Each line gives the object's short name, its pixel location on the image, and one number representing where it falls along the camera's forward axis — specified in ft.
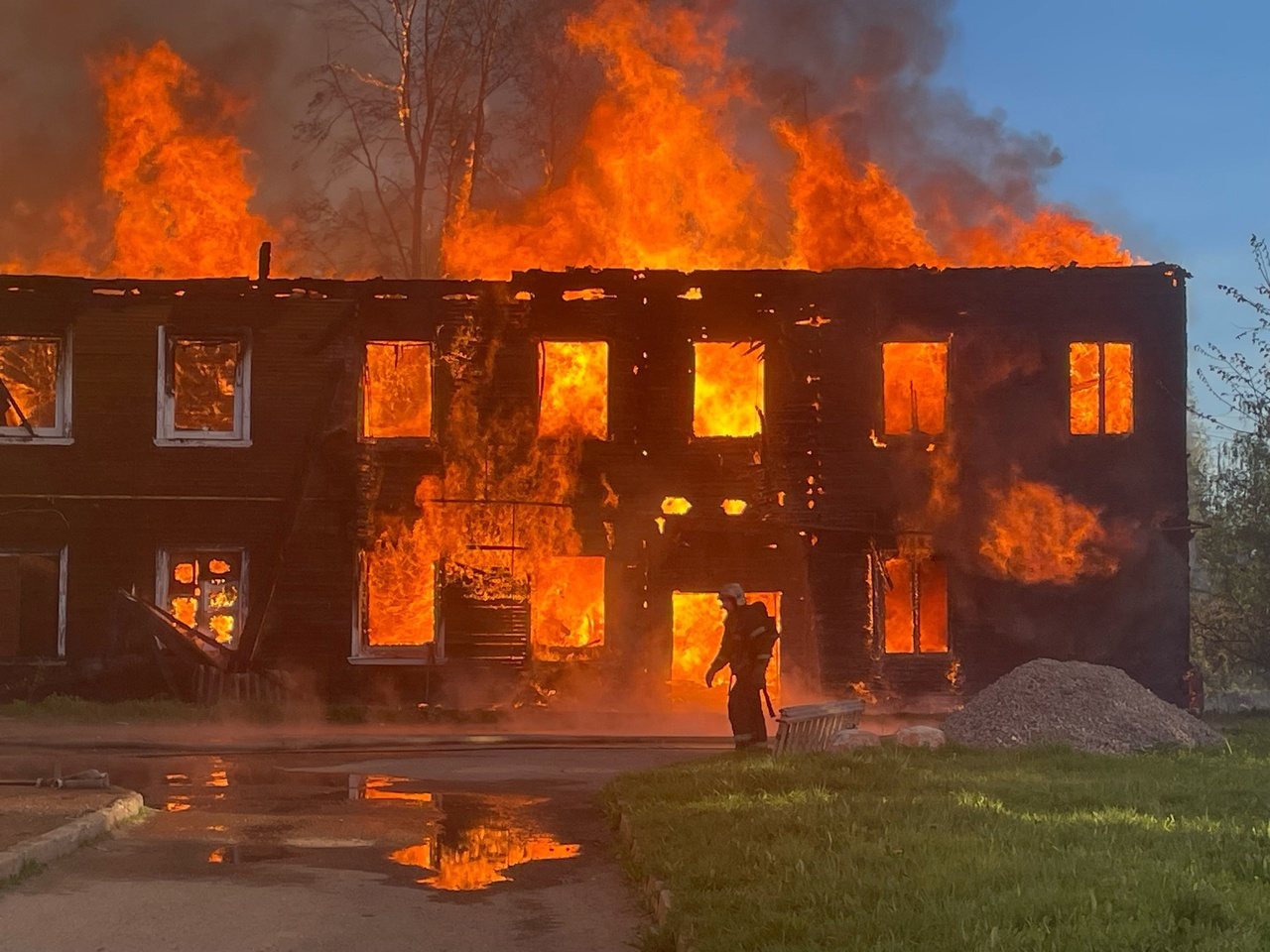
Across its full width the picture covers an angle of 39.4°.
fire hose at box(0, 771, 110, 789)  52.26
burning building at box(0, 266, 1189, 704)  100.01
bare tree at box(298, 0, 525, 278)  149.79
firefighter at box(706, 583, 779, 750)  63.16
